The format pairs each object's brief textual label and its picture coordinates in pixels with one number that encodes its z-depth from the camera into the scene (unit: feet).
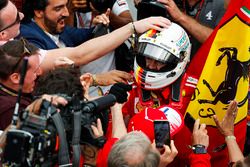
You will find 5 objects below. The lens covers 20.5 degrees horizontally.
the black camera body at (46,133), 11.13
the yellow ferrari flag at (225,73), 17.34
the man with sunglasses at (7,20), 17.02
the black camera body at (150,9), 18.57
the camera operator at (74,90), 13.62
